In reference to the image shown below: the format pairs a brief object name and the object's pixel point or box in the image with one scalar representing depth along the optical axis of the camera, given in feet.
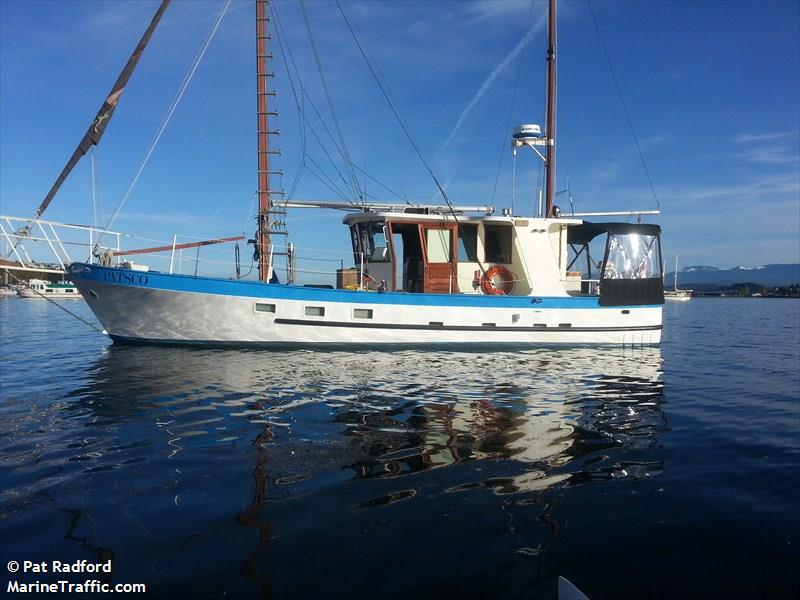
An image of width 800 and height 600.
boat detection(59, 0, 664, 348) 50.60
